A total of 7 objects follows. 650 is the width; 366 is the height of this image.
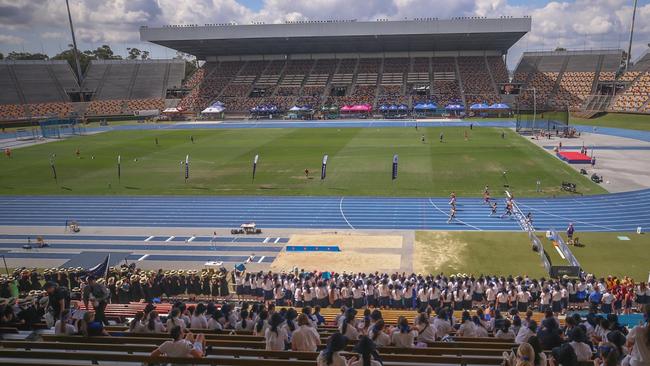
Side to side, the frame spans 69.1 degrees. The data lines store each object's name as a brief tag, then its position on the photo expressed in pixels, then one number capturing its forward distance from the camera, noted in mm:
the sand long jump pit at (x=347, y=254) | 19442
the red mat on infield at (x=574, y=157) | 36531
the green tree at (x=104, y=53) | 124812
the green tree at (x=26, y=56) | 113800
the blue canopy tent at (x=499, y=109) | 66312
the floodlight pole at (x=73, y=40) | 82212
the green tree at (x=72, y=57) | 101775
